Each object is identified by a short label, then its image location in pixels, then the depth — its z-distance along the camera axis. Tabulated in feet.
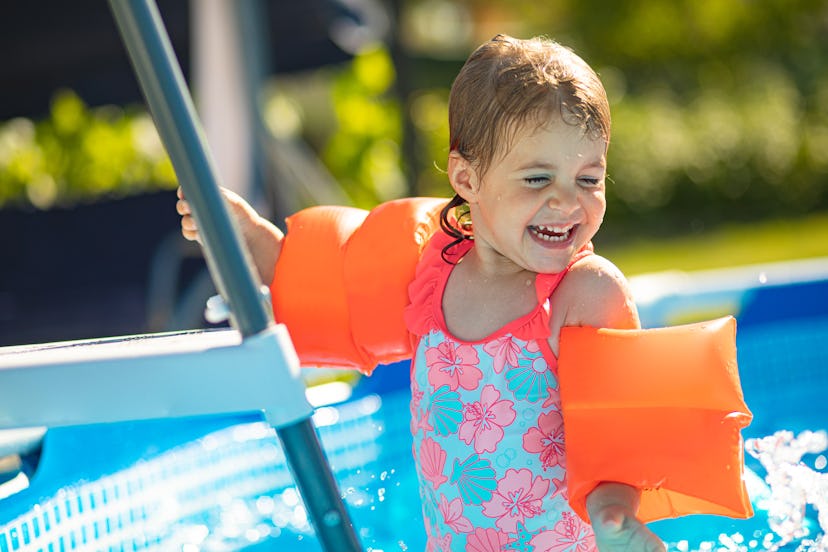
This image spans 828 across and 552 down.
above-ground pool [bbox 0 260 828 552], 20.63
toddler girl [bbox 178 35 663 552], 13.25
